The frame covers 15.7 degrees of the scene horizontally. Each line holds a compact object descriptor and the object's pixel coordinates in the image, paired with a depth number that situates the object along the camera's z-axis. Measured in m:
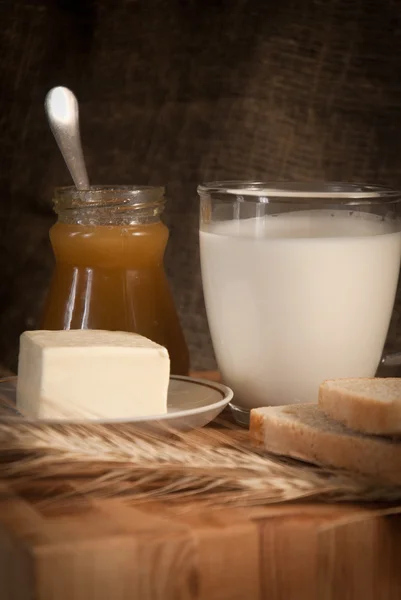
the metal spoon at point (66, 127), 0.79
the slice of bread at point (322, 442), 0.62
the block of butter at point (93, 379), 0.67
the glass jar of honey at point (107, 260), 0.77
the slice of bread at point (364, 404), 0.62
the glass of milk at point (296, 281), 0.71
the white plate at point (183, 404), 0.66
